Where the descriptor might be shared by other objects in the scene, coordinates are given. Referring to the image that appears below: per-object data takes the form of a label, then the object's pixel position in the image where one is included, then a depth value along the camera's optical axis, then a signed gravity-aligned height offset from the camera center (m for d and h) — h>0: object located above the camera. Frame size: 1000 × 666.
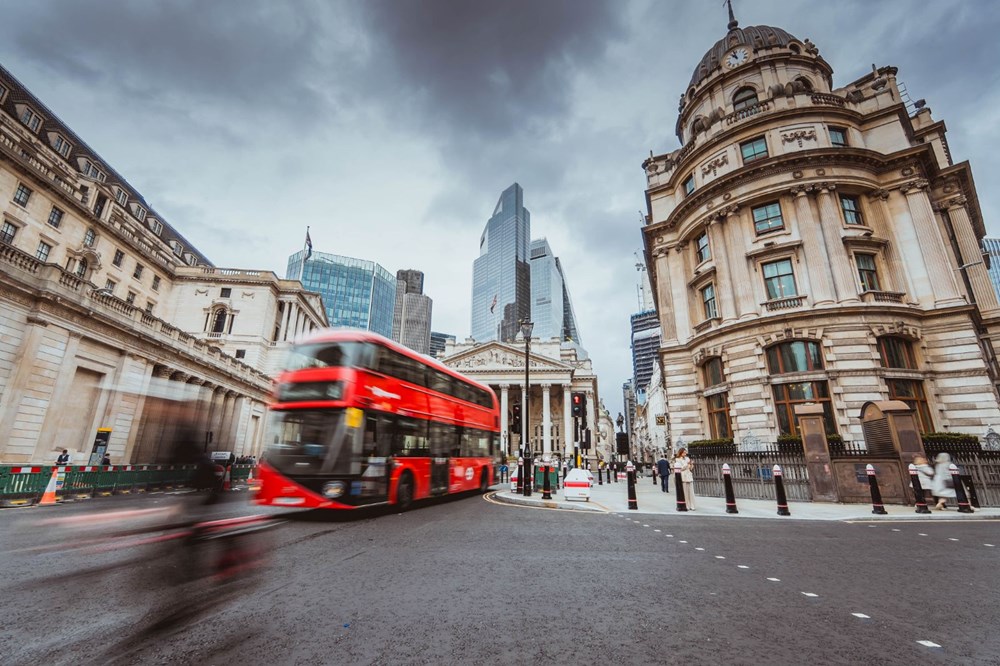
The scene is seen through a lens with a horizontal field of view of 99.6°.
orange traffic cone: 12.15 -1.30
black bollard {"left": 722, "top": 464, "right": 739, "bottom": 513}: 11.34 -1.09
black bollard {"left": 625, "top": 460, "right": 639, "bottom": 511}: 12.16 -1.07
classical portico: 65.12 +10.62
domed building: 17.98 +9.31
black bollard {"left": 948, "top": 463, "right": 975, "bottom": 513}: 10.96 -0.92
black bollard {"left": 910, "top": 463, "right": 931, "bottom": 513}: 11.05 -0.89
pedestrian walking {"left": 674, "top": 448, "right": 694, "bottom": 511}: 12.00 -0.62
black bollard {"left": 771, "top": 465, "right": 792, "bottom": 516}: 10.87 -1.07
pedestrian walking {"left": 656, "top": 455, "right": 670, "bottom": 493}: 19.48 -0.85
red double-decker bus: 8.98 +0.50
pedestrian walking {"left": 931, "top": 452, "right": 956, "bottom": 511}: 11.59 -0.72
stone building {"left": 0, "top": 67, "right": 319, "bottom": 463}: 15.52 +5.79
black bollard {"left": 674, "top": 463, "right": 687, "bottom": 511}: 11.78 -1.12
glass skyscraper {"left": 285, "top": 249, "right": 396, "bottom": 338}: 110.12 +41.60
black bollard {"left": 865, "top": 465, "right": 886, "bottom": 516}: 10.79 -1.02
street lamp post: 15.64 -0.32
